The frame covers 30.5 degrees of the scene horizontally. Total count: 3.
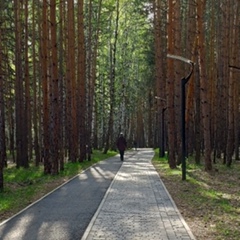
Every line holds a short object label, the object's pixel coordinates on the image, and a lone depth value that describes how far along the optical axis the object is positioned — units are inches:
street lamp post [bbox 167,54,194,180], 566.1
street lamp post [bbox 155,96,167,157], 1208.2
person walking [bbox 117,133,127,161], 1095.0
